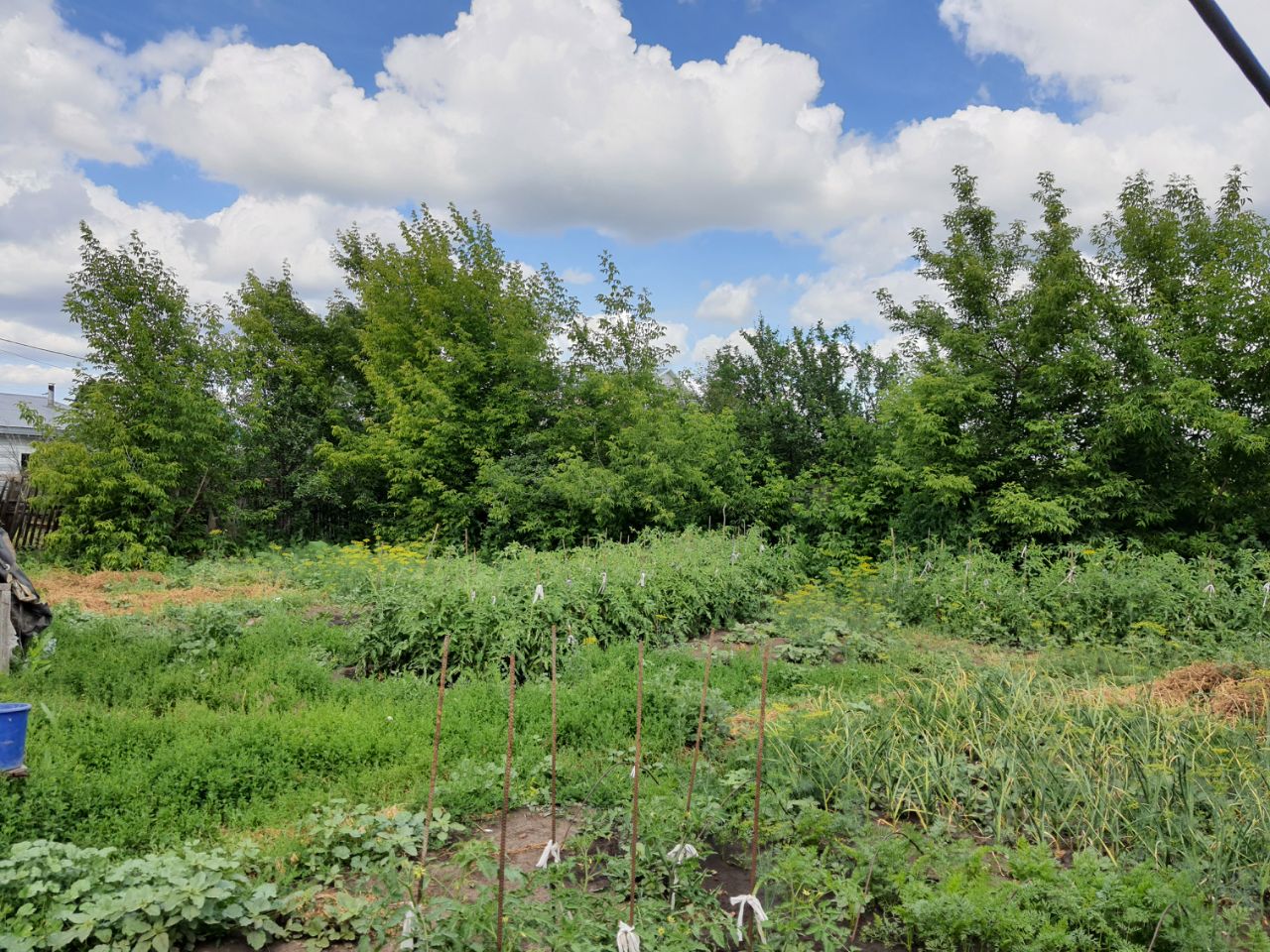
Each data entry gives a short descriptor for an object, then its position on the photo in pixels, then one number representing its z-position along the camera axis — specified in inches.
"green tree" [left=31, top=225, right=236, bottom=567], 454.3
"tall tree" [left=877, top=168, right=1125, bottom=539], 387.9
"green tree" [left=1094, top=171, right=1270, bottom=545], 358.6
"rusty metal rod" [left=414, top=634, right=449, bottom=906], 93.4
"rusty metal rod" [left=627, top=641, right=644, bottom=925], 85.0
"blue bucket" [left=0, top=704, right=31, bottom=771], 133.6
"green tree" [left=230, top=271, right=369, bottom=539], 601.6
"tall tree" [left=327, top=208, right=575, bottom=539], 542.3
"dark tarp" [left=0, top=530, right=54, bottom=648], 223.3
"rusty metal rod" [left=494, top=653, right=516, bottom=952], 82.7
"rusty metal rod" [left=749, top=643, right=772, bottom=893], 88.0
